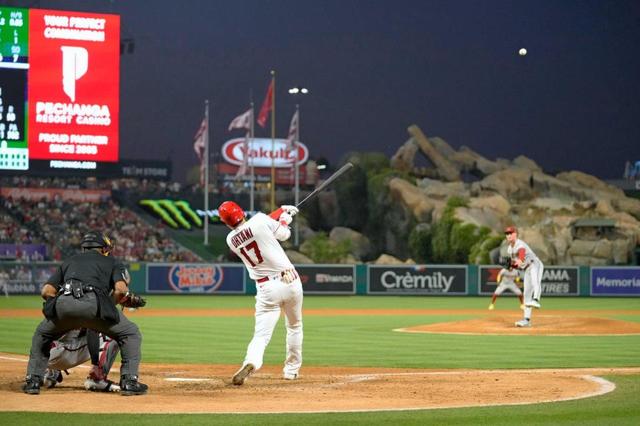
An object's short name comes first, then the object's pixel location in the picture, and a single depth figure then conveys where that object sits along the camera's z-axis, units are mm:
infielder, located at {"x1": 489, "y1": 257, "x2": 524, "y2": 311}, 31172
